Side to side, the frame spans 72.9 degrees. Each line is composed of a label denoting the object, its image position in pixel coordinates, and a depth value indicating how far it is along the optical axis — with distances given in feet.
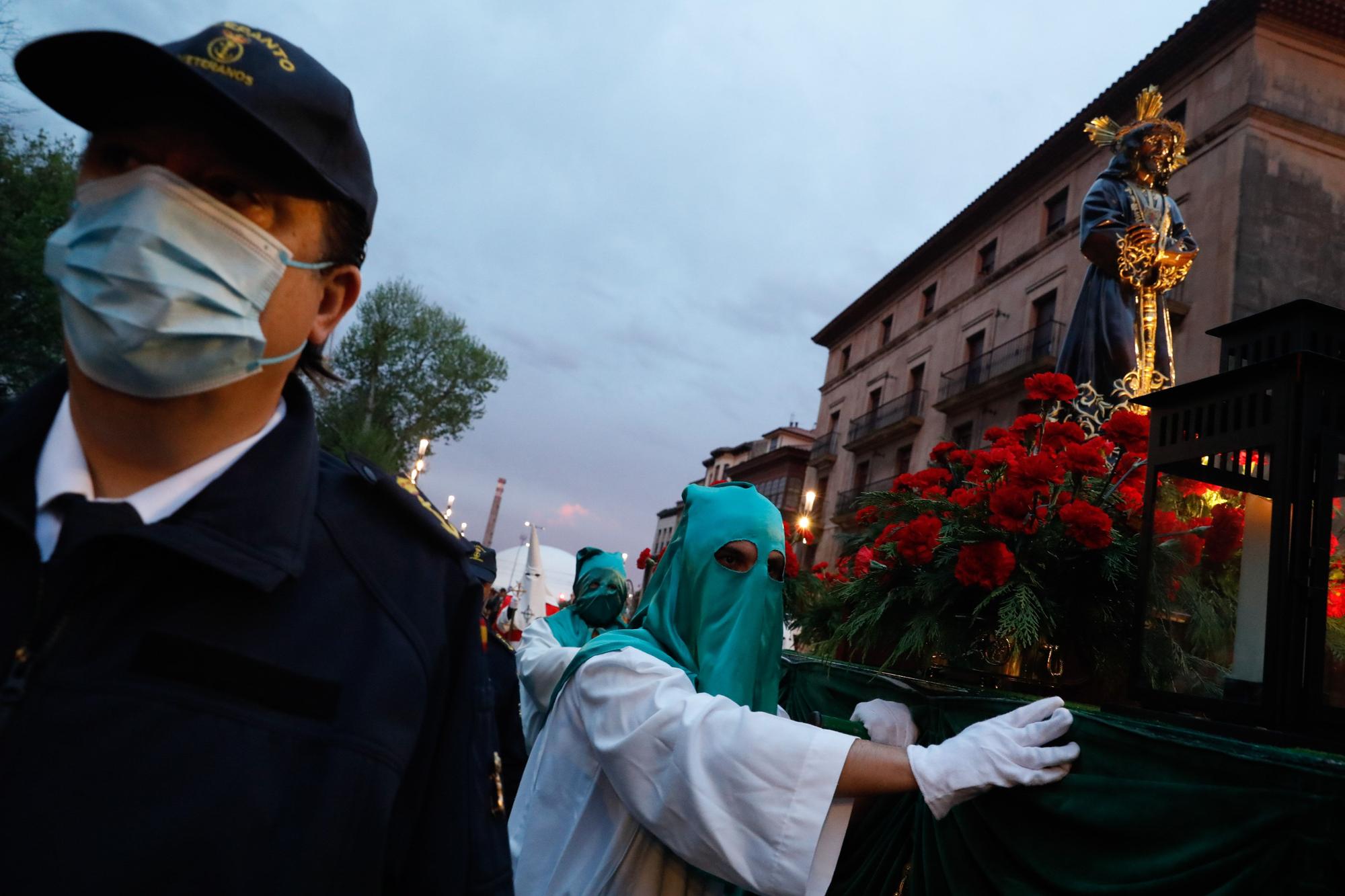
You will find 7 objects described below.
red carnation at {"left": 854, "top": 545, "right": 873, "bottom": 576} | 9.93
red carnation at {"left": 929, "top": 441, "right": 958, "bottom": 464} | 11.06
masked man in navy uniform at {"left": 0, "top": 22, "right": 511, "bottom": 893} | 3.04
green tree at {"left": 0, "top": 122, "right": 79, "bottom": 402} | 65.41
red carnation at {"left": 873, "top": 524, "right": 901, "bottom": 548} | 9.50
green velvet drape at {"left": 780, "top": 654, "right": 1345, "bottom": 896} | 4.13
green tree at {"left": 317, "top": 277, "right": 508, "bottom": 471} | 110.22
